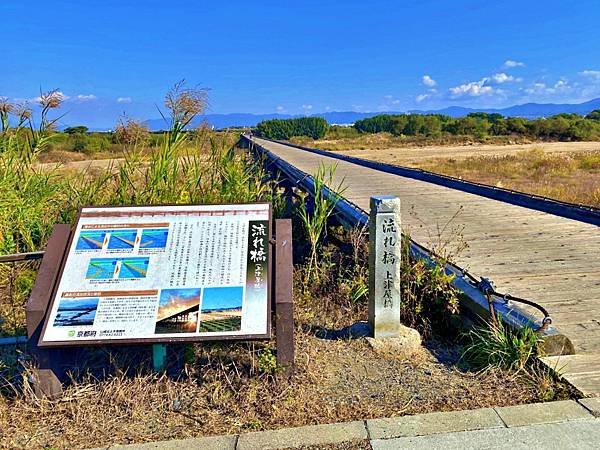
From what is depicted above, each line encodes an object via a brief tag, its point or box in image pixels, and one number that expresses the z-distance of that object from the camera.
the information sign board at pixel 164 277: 2.70
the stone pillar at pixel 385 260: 3.40
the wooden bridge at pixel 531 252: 3.29
